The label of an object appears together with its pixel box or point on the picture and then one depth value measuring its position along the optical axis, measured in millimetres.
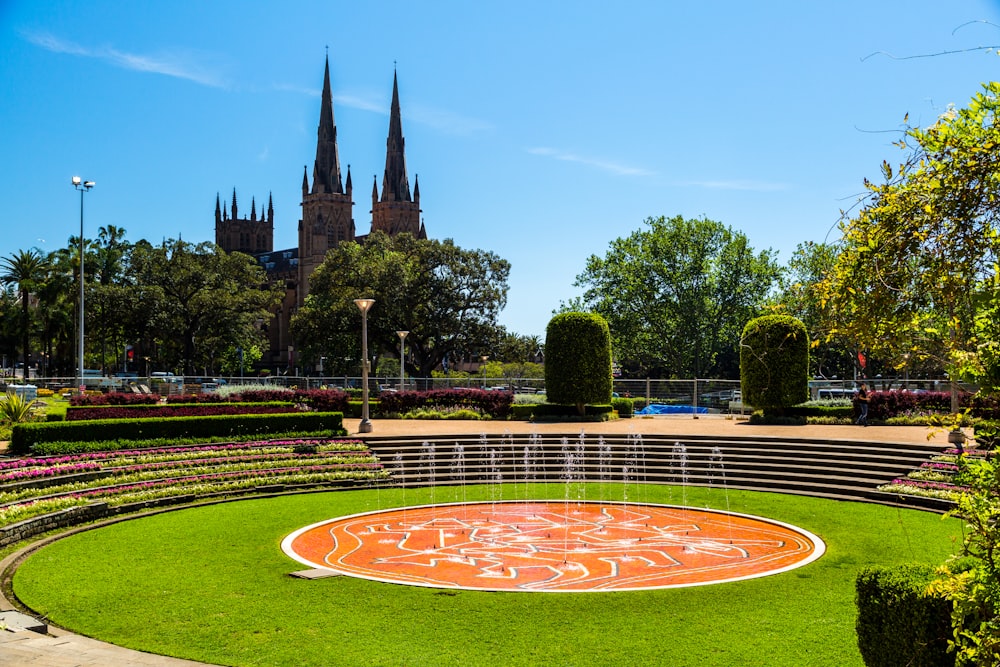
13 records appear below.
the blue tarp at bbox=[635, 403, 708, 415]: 38812
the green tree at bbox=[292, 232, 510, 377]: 64188
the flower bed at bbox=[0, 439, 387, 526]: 18281
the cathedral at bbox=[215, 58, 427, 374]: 126312
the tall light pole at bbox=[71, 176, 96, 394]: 37562
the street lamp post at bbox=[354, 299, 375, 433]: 27531
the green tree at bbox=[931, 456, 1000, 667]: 4445
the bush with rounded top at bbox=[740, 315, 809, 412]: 31234
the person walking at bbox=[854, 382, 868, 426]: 29578
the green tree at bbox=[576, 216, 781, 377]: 56250
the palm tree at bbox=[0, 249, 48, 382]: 68294
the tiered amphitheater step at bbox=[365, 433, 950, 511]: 21172
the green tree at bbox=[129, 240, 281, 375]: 68144
